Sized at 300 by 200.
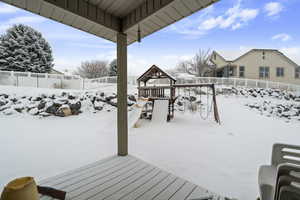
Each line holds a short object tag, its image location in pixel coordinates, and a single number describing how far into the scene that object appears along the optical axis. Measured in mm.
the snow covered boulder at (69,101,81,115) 6394
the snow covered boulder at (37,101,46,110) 6222
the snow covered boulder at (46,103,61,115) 6066
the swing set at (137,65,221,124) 6258
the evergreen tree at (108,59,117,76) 18127
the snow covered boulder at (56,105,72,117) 6005
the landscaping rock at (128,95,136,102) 8195
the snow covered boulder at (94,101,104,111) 7094
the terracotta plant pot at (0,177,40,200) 694
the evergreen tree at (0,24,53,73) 11734
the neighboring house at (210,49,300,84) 13531
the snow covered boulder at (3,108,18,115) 5898
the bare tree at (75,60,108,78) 21578
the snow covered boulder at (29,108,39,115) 5996
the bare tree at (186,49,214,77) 17695
